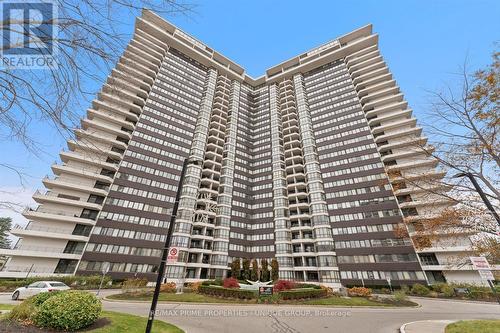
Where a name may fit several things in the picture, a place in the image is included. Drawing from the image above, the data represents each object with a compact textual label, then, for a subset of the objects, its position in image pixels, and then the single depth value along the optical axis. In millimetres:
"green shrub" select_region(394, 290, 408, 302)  24089
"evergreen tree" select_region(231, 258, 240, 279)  44047
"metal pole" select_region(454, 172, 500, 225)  10592
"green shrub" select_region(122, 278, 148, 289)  25391
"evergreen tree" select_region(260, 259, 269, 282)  43438
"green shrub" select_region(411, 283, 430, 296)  33156
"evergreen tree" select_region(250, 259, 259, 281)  43938
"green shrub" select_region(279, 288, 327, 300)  23438
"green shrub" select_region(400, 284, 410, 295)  34544
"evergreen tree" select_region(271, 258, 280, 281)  43694
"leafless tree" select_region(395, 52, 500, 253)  9773
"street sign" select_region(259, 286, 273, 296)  22750
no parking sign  8881
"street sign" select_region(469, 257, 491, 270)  9719
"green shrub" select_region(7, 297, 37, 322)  8993
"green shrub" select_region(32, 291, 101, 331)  8383
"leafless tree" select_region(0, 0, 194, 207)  3803
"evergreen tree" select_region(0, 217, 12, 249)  56656
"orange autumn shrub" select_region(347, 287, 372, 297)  27656
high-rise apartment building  39000
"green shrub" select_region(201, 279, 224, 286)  31739
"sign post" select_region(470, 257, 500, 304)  9664
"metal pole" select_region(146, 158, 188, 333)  8159
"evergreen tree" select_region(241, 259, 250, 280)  44038
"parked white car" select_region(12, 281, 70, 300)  17086
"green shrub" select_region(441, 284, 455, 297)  30736
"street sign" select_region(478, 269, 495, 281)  9562
